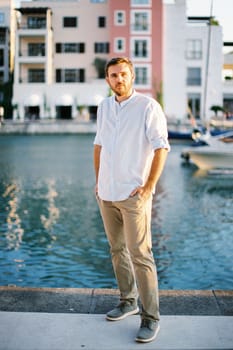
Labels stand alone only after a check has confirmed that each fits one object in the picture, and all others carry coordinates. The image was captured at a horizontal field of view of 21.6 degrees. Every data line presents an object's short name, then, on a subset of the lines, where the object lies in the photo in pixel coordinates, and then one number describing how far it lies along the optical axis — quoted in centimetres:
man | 384
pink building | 5788
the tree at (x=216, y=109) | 5709
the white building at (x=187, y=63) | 5944
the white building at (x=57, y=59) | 5703
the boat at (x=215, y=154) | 2375
